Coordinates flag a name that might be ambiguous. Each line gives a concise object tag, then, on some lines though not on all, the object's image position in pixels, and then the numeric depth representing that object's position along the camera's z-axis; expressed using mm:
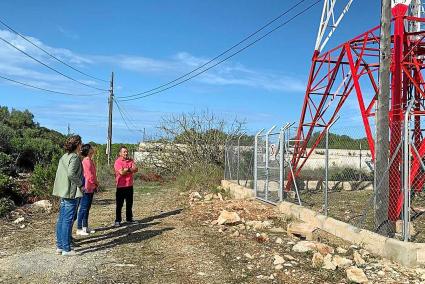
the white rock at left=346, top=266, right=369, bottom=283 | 6664
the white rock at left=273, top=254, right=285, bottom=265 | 7465
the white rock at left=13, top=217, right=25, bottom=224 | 11341
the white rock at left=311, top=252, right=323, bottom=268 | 7358
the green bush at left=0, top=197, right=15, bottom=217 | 12002
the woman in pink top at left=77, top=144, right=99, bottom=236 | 9906
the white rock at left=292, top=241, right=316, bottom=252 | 8250
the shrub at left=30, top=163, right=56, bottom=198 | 14992
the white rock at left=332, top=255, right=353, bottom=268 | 7306
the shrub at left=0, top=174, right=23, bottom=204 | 13719
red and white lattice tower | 9891
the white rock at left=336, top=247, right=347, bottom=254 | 8135
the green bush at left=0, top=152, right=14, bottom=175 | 17894
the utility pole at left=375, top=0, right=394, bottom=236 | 8695
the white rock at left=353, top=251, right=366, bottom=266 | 7434
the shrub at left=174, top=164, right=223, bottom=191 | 18656
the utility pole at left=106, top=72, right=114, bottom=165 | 36438
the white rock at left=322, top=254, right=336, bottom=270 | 7208
